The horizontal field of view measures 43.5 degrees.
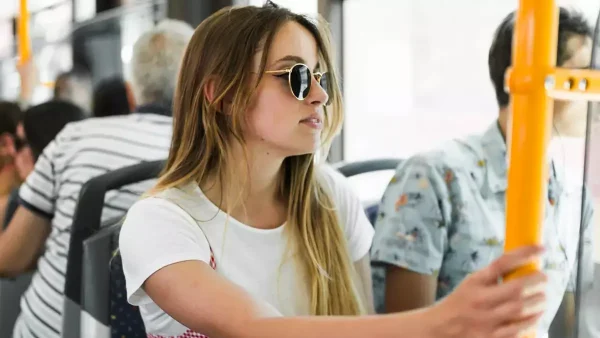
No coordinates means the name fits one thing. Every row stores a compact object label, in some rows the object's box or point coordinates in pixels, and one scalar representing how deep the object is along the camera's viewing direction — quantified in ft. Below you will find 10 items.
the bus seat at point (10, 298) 7.91
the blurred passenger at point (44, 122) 7.39
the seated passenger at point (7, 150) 8.55
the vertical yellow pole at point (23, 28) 7.69
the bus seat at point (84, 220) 4.56
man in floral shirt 3.71
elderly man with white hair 5.54
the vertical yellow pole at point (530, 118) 1.74
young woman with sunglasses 2.85
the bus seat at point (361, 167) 5.33
